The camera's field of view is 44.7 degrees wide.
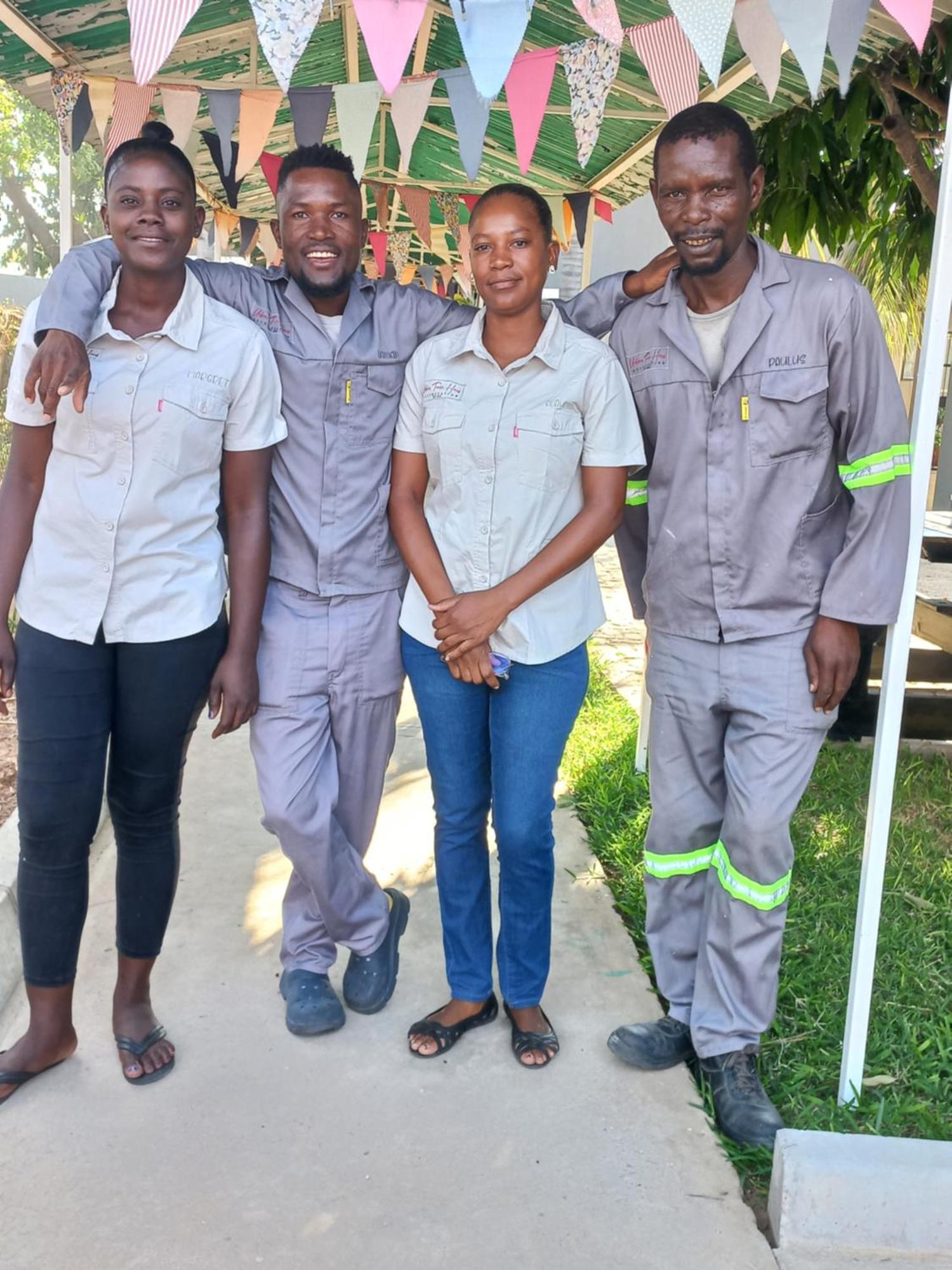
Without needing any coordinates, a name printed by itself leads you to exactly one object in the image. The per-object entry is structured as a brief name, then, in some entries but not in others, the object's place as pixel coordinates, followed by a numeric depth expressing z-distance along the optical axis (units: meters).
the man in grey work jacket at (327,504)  2.74
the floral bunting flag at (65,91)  4.23
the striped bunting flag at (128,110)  4.03
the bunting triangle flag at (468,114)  3.01
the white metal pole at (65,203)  4.87
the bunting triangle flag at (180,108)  3.77
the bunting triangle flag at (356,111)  3.16
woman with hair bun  2.46
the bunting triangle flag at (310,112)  3.39
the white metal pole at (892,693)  2.44
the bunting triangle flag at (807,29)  2.41
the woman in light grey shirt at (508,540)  2.59
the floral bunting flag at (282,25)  2.36
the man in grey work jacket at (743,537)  2.48
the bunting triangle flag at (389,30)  2.38
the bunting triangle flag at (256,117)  3.78
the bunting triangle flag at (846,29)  2.53
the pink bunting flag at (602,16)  2.43
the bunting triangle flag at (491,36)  2.43
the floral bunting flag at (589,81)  3.21
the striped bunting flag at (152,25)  2.27
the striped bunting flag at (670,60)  3.01
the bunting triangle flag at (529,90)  3.00
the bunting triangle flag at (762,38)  2.72
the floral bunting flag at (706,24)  2.38
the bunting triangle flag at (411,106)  3.31
